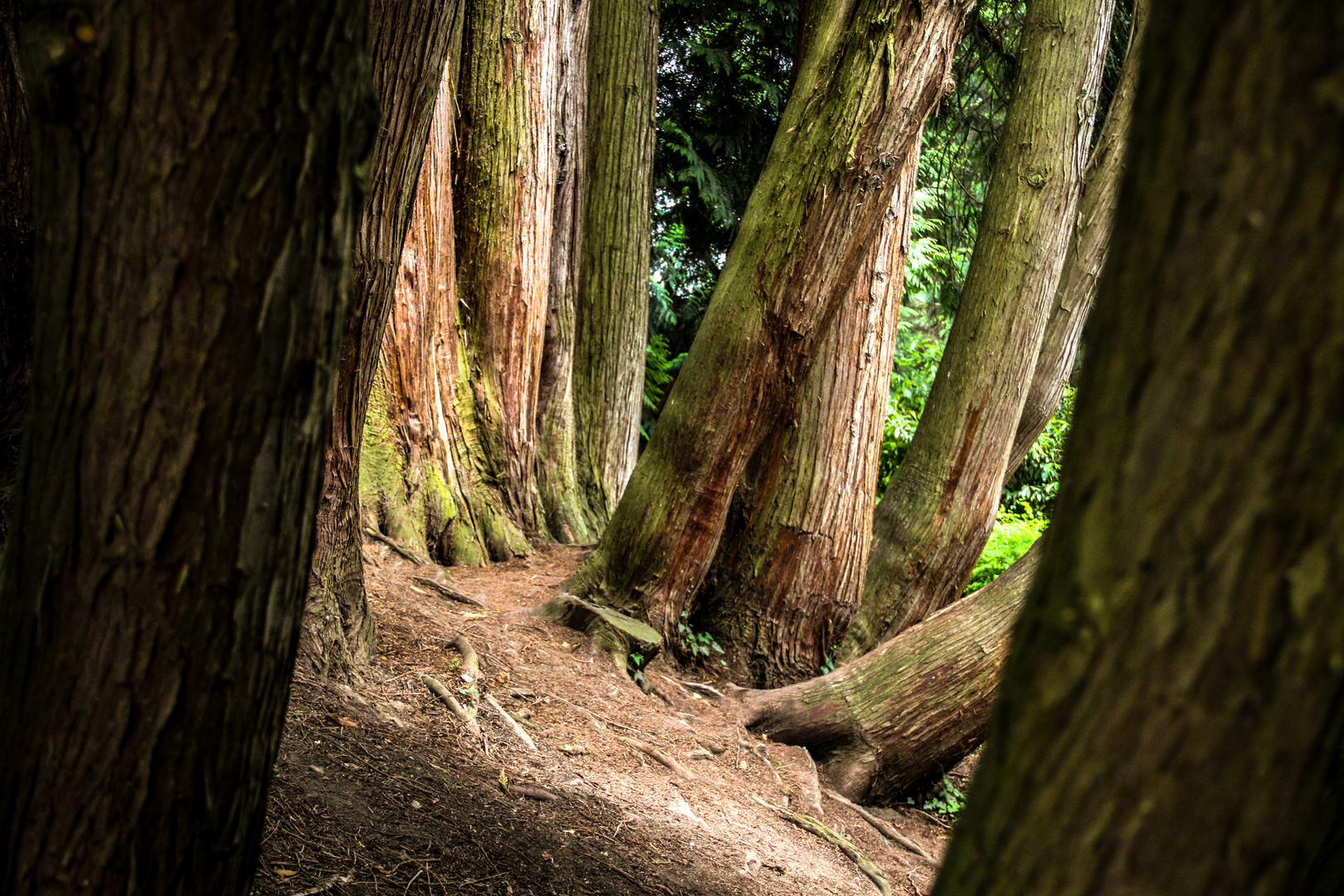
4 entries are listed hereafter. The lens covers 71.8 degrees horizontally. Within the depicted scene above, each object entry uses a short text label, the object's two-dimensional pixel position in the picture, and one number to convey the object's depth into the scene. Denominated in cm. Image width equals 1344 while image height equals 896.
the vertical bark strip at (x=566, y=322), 750
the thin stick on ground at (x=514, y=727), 386
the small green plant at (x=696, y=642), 556
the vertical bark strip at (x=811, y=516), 565
